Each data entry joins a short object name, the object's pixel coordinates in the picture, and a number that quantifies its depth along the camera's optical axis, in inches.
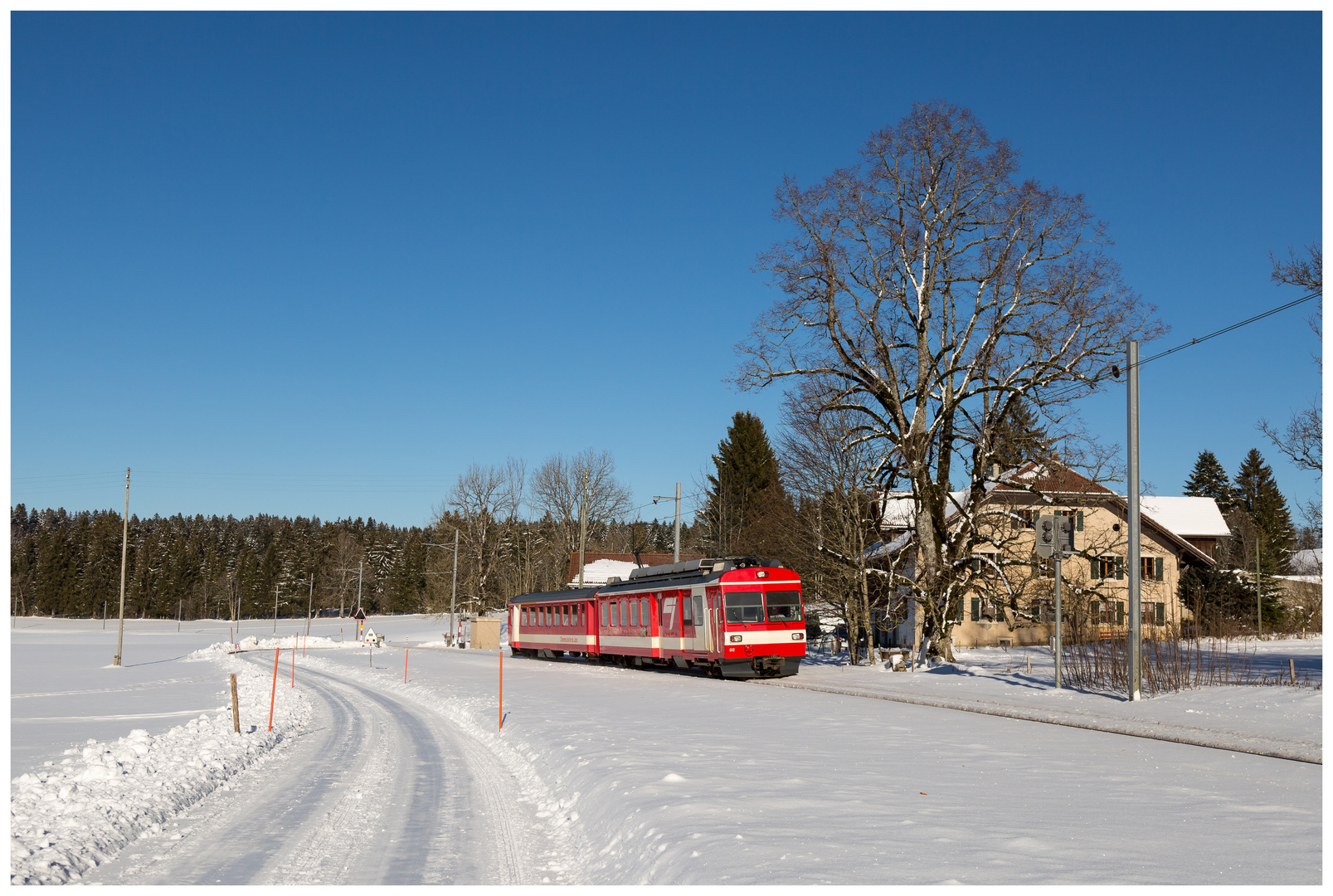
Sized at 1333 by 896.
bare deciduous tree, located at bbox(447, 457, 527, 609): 2837.1
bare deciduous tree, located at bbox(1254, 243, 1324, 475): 866.8
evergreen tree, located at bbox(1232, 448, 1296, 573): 2578.7
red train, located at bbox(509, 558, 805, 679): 1077.1
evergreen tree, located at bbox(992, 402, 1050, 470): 1111.6
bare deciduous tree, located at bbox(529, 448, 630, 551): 3009.4
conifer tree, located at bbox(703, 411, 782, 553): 2832.2
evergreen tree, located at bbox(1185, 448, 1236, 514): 3582.4
